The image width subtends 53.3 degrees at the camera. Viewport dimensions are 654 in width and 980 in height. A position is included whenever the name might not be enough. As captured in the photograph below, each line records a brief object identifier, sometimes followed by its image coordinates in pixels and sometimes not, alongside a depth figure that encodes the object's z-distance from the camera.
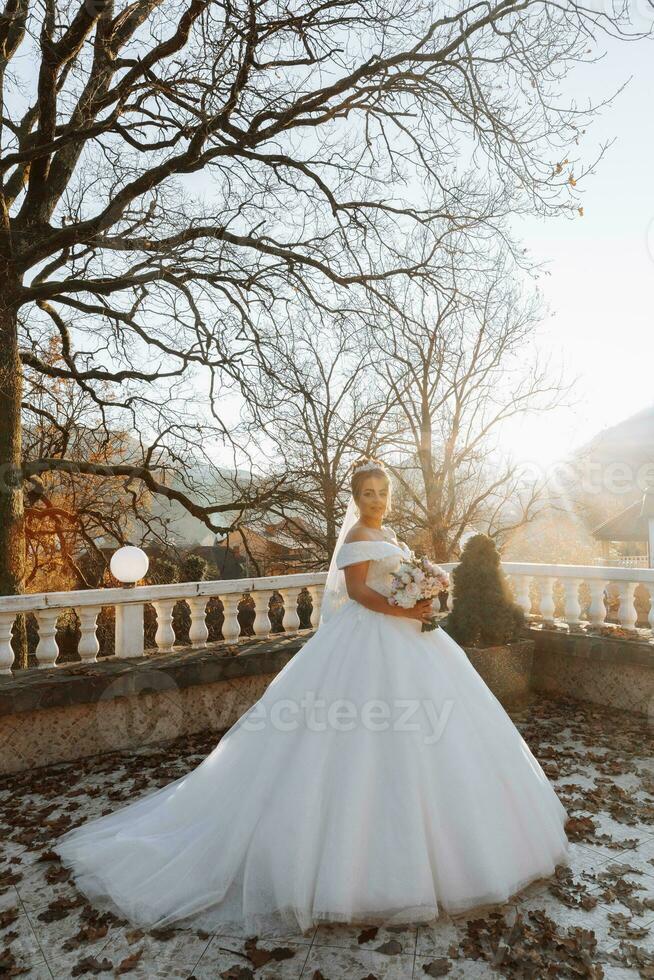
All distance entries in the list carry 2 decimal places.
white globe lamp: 5.67
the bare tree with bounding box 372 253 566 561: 16.39
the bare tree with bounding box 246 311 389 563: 9.47
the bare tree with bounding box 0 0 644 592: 6.27
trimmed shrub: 6.67
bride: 2.81
